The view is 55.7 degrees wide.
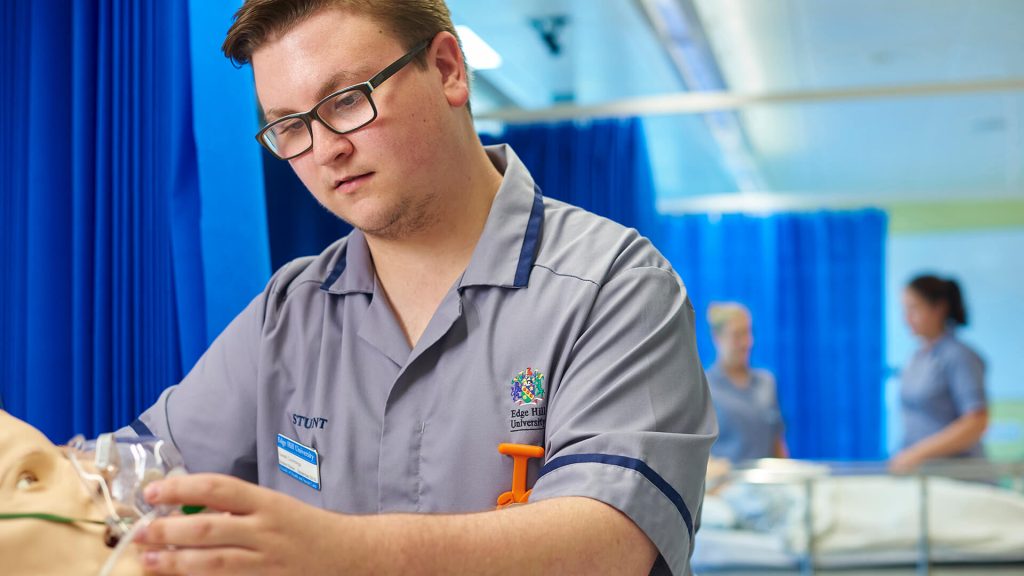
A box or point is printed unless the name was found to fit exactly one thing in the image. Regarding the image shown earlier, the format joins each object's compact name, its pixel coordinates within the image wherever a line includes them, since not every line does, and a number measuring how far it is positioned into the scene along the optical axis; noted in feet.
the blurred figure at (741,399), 13.85
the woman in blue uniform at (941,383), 12.80
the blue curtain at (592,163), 12.47
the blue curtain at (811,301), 24.07
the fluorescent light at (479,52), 13.98
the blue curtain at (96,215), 5.03
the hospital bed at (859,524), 11.01
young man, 3.34
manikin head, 2.56
